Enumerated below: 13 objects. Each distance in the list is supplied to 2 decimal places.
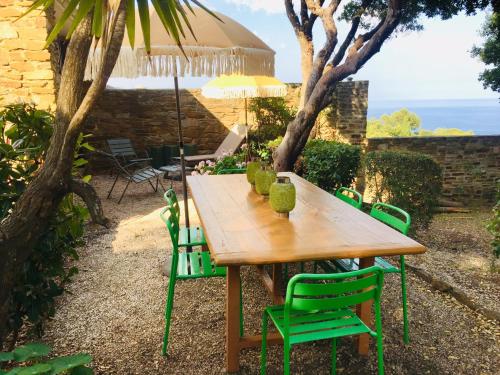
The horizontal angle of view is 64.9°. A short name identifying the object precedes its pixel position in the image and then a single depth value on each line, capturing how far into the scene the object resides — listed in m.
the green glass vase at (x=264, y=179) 2.70
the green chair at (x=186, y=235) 2.81
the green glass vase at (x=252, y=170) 3.05
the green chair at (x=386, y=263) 2.41
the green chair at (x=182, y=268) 2.33
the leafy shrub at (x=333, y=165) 5.25
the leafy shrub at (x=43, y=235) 2.13
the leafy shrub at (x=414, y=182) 4.68
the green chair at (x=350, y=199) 2.93
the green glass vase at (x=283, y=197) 2.29
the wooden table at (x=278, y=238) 1.80
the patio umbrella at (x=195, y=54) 2.59
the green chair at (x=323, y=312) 1.61
